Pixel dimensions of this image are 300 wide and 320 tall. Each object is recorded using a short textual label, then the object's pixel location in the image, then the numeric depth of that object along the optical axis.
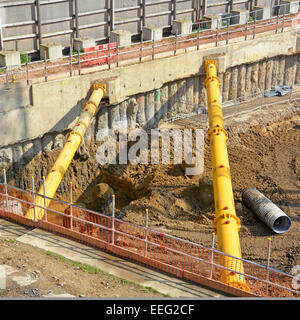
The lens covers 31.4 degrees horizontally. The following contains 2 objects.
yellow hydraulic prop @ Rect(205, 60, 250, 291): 12.75
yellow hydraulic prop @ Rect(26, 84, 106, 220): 14.89
